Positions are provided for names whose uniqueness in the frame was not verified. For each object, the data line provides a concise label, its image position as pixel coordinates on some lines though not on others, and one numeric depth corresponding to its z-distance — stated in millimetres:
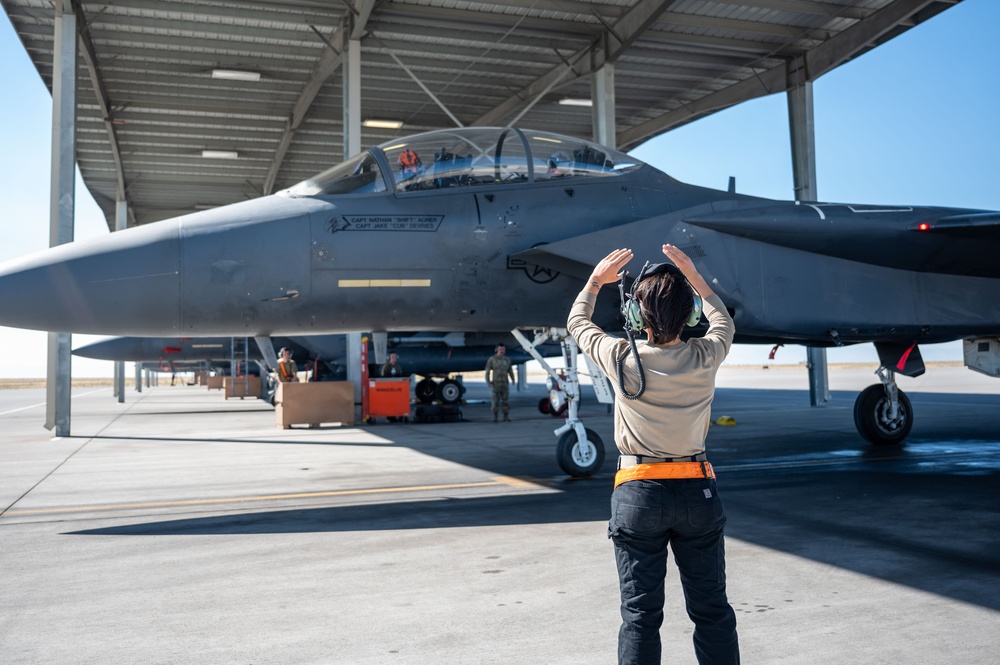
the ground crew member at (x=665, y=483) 2494
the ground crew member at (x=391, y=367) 18688
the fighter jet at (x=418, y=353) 20781
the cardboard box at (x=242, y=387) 32750
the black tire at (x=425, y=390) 23484
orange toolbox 16938
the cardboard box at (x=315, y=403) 16203
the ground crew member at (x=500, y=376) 16906
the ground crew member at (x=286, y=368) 16609
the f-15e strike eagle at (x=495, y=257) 5875
